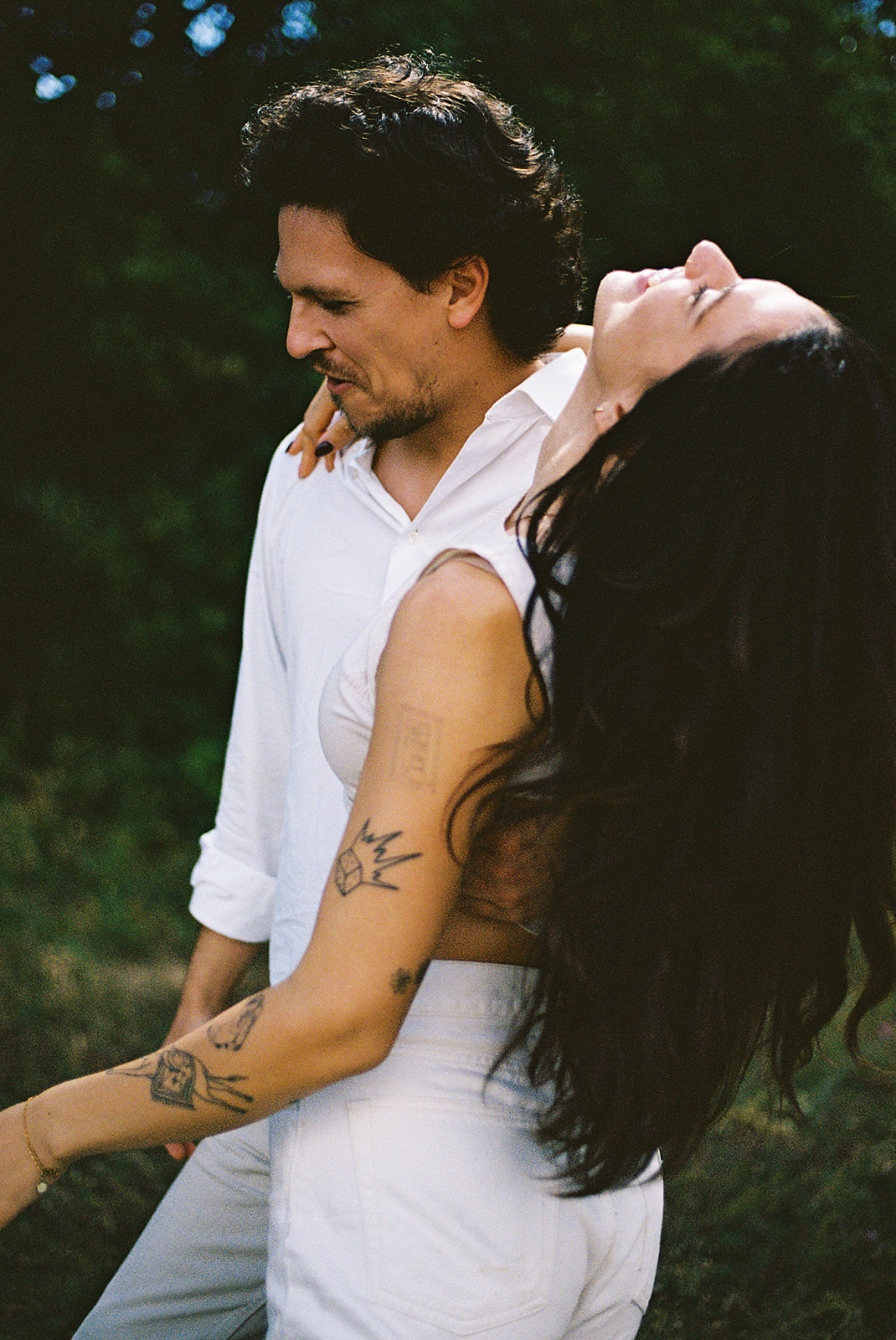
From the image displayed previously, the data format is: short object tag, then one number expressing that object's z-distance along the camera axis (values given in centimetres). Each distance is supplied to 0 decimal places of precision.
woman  117
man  193
